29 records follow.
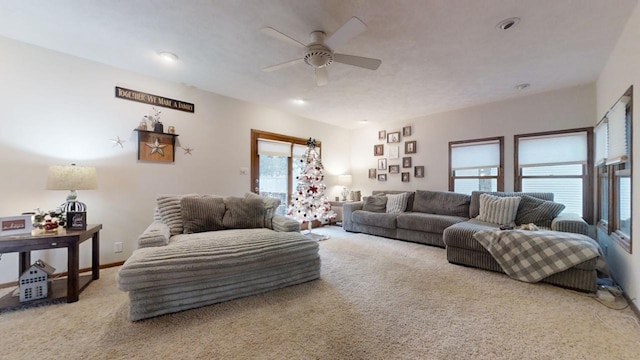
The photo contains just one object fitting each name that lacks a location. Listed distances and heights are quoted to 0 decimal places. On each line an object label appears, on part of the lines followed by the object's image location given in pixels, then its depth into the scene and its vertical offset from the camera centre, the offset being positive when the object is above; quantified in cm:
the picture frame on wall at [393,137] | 577 +103
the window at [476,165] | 451 +31
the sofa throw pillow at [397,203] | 494 -44
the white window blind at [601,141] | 298 +51
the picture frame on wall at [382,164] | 600 +41
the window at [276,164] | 467 +34
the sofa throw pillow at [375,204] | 516 -48
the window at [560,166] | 374 +24
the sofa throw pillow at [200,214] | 285 -39
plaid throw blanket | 242 -71
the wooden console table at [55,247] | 210 -59
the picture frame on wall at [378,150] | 607 +76
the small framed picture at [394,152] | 580 +67
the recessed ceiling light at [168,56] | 281 +143
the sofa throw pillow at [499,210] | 364 -42
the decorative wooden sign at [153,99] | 325 +113
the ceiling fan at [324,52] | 207 +120
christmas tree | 501 -25
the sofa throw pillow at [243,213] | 307 -41
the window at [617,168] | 232 +14
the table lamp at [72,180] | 247 +0
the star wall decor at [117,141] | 321 +50
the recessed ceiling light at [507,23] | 220 +141
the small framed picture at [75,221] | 249 -40
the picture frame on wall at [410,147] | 551 +75
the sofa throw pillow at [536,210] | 349 -42
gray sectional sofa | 252 -69
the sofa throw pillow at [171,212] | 282 -36
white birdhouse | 216 -90
